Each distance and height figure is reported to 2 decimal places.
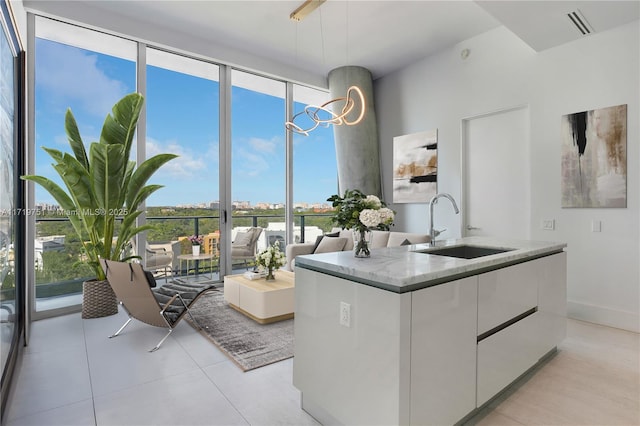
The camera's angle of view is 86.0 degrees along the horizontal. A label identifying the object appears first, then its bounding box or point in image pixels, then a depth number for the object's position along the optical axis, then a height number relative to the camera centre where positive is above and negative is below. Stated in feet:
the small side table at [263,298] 10.95 -2.97
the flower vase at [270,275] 12.66 -2.44
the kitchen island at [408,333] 4.86 -2.05
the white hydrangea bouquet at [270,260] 12.55 -1.87
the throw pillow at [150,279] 9.26 -1.88
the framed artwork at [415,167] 16.92 +2.12
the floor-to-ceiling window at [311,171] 19.38 +2.21
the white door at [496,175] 13.76 +1.40
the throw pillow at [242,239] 17.33 -1.50
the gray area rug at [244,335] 8.69 -3.72
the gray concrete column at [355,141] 18.37 +3.69
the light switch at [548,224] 12.69 -0.63
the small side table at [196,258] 15.89 -2.26
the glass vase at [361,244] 6.63 -0.69
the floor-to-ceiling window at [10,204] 7.27 +0.19
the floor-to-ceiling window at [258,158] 17.33 +2.70
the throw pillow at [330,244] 16.29 -1.73
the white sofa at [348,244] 15.43 -1.72
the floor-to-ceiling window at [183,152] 15.03 +2.67
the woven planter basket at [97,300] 11.94 -3.14
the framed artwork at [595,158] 11.05 +1.65
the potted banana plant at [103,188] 11.06 +0.77
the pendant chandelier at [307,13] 12.20 +7.35
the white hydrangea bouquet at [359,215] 6.49 -0.13
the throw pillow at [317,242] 16.91 -1.68
